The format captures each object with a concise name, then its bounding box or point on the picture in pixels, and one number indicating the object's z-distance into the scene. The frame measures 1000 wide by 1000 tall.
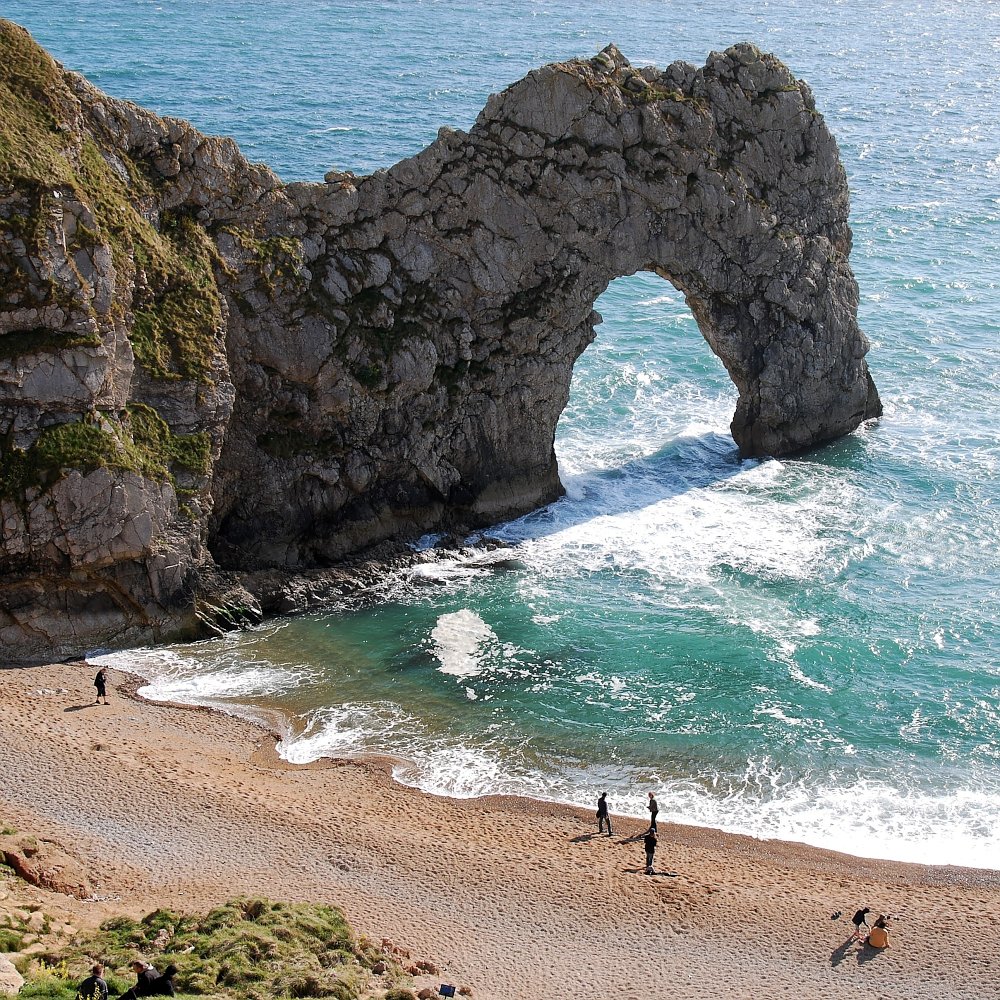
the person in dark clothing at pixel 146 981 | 26.09
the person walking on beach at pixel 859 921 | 34.22
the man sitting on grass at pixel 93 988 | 25.02
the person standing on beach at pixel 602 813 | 38.44
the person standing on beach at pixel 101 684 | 42.16
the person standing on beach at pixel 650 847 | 36.84
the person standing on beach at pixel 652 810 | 37.78
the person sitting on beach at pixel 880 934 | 33.88
